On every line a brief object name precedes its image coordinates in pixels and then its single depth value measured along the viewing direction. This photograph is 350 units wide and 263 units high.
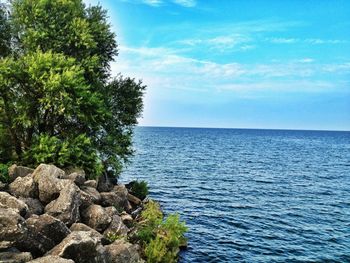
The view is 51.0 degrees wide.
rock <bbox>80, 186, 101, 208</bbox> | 20.91
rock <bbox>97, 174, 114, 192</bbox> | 28.52
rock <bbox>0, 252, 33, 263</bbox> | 13.40
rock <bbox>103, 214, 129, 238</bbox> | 19.92
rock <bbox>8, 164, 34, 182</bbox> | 23.25
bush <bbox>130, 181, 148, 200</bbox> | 35.75
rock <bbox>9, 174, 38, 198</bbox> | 20.41
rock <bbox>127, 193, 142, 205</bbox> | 31.83
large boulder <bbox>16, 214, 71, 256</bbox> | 14.96
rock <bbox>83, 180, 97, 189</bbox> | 24.70
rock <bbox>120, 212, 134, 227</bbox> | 23.47
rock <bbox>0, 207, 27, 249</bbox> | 14.05
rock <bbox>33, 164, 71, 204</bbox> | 20.14
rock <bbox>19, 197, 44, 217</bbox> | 18.90
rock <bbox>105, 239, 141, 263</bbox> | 17.00
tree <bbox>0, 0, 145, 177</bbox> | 27.48
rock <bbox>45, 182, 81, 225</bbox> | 18.21
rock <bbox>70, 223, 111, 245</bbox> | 17.51
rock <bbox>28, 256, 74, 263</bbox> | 13.20
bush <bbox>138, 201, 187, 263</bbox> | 20.56
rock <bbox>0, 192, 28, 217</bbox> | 16.70
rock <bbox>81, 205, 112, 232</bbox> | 19.89
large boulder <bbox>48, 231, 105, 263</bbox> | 14.52
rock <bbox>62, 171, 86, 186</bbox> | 22.39
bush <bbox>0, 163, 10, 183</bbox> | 23.18
